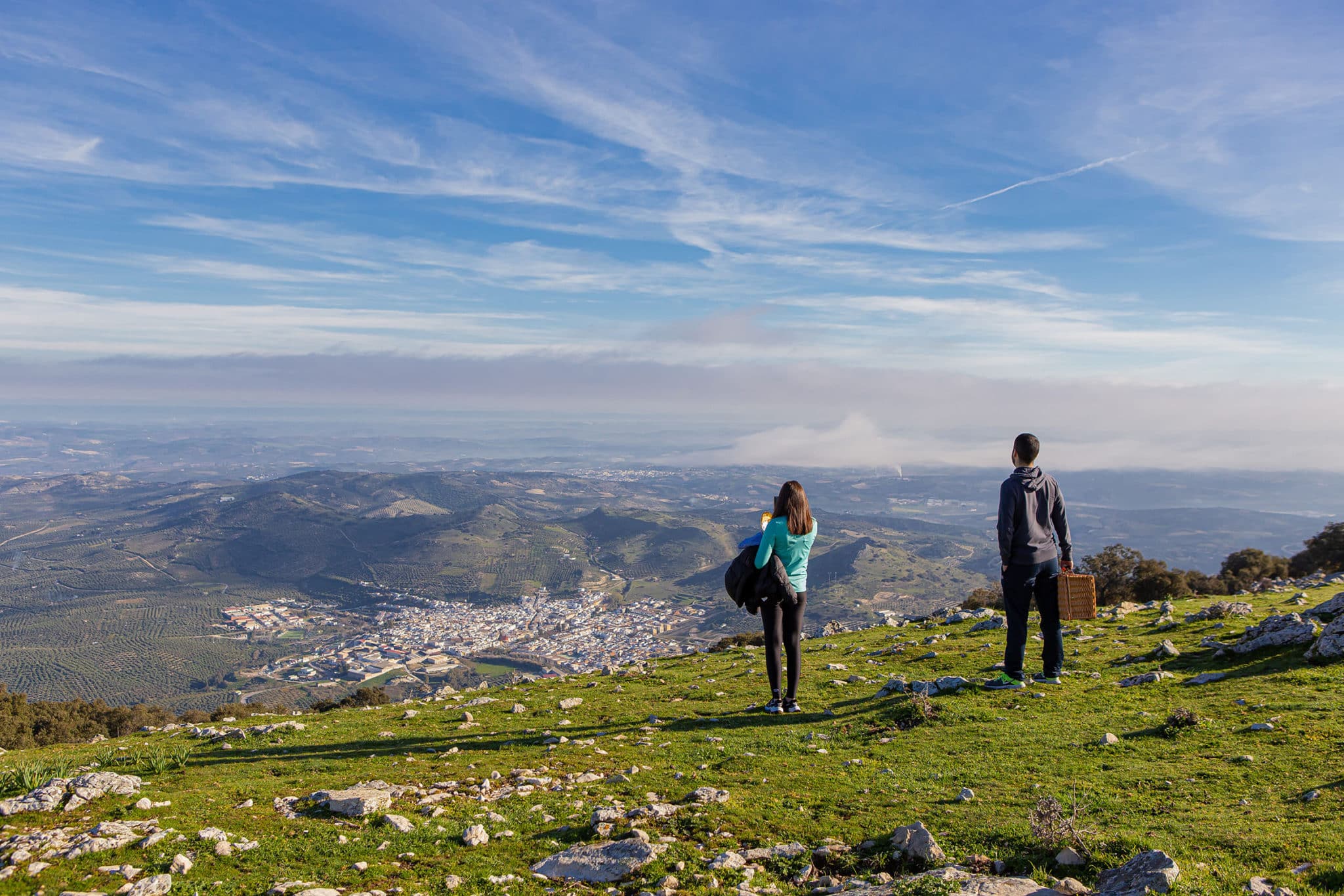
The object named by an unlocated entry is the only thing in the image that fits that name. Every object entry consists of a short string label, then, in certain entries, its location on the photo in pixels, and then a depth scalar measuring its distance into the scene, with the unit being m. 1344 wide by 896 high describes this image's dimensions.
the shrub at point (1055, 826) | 5.98
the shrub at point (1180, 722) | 9.41
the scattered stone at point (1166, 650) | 14.01
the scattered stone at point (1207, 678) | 12.02
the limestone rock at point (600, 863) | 6.14
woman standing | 11.86
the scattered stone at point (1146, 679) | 12.35
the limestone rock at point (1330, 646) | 11.87
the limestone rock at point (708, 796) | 8.00
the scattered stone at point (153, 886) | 5.53
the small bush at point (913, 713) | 11.08
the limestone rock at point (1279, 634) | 13.01
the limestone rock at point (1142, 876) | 4.86
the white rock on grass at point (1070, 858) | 5.71
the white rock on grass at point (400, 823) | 7.30
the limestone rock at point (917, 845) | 6.01
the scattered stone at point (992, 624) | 20.61
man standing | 12.11
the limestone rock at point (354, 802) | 7.79
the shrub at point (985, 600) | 30.37
